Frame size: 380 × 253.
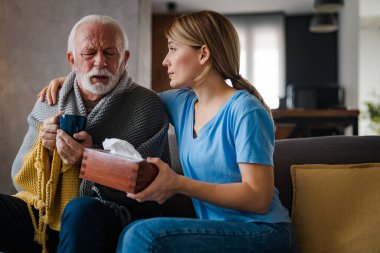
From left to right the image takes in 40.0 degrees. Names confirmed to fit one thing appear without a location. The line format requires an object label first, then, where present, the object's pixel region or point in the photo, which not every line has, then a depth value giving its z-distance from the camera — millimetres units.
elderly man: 1488
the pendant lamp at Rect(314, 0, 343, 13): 5203
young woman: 1191
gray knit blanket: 1658
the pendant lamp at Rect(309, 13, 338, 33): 6293
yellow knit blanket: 1567
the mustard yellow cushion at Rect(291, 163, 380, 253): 1584
